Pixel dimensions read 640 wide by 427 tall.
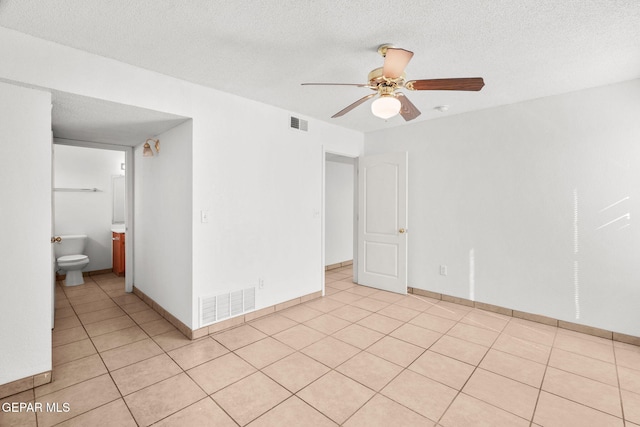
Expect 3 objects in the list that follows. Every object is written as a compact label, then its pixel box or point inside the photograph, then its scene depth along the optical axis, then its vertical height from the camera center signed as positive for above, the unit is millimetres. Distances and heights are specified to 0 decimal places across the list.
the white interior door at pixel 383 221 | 4387 -116
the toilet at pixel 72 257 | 4578 -684
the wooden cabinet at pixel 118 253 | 5090 -687
